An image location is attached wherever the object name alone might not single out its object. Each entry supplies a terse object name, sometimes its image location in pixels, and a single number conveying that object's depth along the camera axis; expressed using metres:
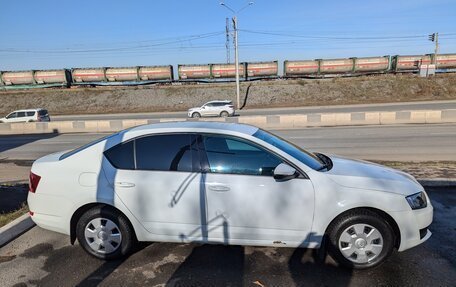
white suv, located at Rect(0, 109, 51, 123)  26.78
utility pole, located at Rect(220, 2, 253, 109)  33.60
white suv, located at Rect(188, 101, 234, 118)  29.61
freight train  45.00
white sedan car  3.46
